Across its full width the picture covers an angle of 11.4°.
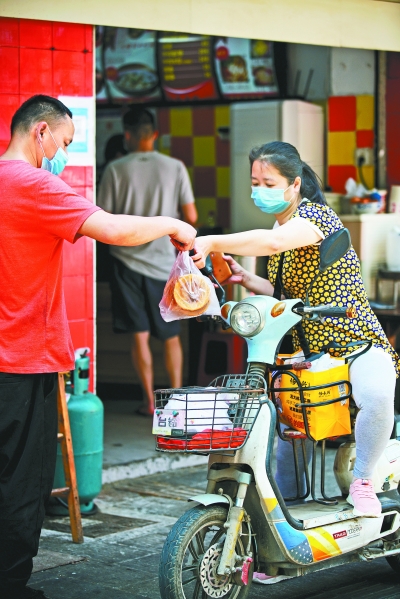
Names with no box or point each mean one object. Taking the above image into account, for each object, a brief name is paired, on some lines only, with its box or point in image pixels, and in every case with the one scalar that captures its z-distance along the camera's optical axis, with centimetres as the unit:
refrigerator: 1637
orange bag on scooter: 851
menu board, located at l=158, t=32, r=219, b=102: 1876
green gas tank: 1140
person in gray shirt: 1605
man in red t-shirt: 780
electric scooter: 771
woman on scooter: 859
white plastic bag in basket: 767
